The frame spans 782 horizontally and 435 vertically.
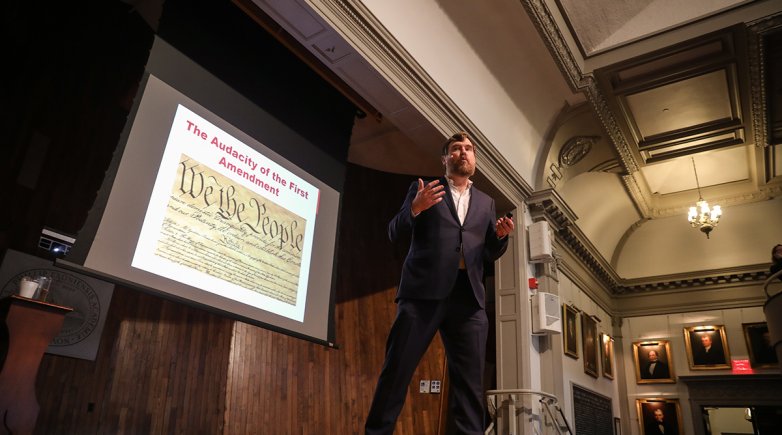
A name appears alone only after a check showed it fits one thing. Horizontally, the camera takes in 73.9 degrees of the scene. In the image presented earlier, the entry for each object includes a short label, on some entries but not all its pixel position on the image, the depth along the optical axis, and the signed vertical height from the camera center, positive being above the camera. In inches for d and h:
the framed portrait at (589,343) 259.9 +48.2
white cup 118.4 +24.4
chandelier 278.8 +118.2
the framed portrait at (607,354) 291.3 +48.5
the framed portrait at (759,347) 277.0 +55.3
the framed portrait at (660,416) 287.9 +17.5
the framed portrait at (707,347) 289.4 +55.8
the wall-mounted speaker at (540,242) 200.2 +71.8
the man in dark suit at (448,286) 70.3 +19.9
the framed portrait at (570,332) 232.8 +47.5
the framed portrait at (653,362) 301.3 +47.6
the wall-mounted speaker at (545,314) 188.5 +43.3
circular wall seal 138.2 +26.7
